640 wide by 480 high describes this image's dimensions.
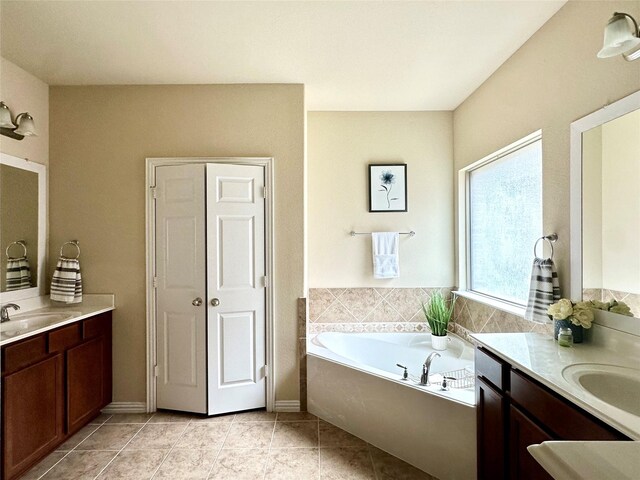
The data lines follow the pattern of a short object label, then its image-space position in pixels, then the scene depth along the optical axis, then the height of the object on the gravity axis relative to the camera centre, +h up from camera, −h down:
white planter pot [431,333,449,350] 2.89 -0.87
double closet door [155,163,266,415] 2.58 -0.36
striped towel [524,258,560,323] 1.84 -0.27
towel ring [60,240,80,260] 2.67 -0.03
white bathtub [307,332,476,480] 1.86 -1.03
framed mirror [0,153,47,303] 2.35 +0.10
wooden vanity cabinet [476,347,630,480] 1.10 -0.70
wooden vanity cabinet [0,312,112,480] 1.84 -0.94
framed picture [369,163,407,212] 3.28 +0.54
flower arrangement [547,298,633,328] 1.54 -0.33
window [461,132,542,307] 2.34 +0.18
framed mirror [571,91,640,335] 1.44 +0.16
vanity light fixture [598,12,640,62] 1.28 +0.78
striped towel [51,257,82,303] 2.52 -0.31
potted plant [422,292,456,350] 2.89 -0.70
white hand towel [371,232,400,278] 3.21 -0.12
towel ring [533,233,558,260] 1.93 +0.02
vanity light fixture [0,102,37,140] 2.18 +0.77
